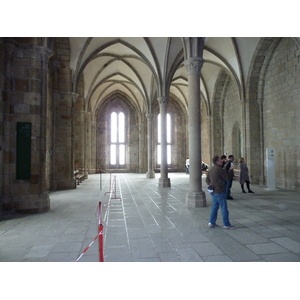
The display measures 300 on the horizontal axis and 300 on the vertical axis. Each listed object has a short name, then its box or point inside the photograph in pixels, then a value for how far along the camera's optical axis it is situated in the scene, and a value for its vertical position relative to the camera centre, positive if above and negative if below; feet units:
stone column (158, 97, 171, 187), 43.45 +4.29
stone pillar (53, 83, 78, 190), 39.47 +2.76
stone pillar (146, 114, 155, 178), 61.67 +0.44
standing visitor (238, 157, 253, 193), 33.83 -2.55
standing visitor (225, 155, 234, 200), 28.32 -1.68
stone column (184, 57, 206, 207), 25.90 +2.61
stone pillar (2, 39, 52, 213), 22.95 +3.52
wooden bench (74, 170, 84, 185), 47.71 -4.49
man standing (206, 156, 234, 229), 16.97 -2.35
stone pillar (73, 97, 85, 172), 57.82 +5.75
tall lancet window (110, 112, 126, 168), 87.30 +6.30
